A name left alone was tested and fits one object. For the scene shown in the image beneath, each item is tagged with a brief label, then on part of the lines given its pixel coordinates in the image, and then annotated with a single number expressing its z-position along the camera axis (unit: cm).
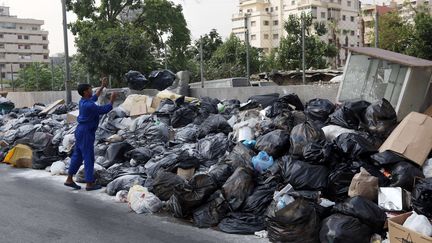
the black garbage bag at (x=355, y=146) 475
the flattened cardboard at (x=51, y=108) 1173
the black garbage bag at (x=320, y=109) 633
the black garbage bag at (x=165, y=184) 520
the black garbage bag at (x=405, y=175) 426
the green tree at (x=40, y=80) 2314
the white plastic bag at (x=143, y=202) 513
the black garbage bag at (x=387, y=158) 454
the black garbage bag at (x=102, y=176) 641
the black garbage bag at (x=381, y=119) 523
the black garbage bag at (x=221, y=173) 511
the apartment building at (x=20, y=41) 8200
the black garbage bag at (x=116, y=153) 698
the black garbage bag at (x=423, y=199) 379
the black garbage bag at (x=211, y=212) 460
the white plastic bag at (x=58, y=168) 728
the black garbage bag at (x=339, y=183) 441
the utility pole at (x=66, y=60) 1195
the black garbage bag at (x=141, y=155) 670
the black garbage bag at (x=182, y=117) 810
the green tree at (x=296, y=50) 2644
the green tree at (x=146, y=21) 2417
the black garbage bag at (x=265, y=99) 761
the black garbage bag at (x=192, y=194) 475
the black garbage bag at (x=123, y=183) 589
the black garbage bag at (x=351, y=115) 563
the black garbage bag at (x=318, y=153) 471
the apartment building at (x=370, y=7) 6355
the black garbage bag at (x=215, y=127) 716
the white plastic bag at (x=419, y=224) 338
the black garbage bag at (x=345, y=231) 375
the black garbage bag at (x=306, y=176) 452
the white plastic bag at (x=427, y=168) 443
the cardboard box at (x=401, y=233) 322
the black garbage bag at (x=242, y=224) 436
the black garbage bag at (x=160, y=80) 1059
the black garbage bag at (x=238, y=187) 468
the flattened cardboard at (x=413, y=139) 460
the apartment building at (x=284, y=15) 6881
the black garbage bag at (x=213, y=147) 628
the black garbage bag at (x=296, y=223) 392
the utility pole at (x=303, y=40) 822
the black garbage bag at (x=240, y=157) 537
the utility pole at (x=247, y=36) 962
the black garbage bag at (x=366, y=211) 384
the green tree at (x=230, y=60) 2400
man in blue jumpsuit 612
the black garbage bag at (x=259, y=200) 457
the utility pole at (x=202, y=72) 1068
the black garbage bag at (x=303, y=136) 517
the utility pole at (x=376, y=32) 695
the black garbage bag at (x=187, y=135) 724
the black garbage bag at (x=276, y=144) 546
